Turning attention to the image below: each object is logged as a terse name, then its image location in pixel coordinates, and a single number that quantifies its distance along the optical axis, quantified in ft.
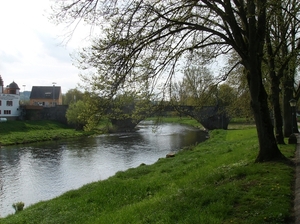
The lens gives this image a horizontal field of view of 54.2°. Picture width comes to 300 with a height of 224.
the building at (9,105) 190.49
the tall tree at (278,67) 43.21
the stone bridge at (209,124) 160.15
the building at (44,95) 275.18
